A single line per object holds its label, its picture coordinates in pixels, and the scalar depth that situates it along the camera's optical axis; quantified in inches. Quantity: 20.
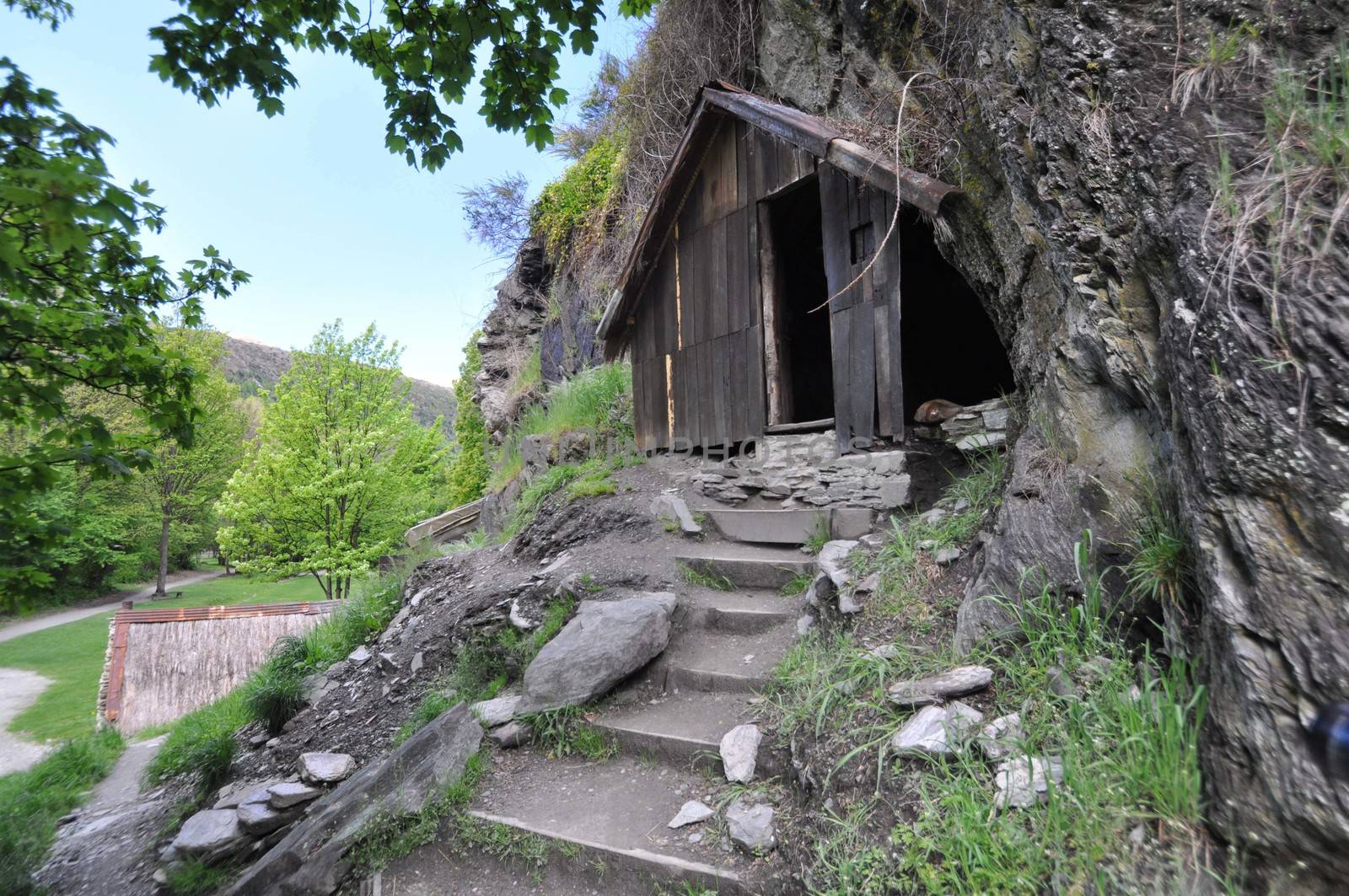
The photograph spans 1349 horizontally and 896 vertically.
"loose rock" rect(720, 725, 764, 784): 134.1
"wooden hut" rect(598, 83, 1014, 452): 237.5
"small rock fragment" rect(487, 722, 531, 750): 168.9
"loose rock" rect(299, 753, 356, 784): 187.5
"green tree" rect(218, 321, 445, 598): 636.7
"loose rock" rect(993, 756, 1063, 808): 87.1
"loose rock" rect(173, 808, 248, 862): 175.0
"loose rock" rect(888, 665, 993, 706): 110.2
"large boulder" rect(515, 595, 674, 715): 173.2
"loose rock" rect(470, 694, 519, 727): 174.2
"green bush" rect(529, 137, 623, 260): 507.8
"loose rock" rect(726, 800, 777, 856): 115.7
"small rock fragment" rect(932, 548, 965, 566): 155.6
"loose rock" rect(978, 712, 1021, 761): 96.3
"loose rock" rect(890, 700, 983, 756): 101.6
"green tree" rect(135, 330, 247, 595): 927.0
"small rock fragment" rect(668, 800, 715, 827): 128.5
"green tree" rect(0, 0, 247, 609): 83.7
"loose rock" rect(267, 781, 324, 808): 182.4
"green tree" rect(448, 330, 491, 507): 753.0
